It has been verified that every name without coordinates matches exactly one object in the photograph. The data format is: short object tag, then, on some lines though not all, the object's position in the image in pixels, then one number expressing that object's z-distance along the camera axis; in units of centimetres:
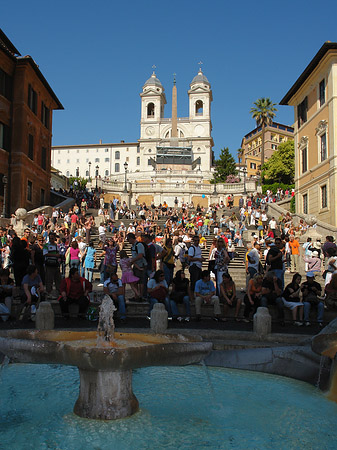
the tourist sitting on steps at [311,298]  1005
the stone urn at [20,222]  2115
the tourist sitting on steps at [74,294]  1030
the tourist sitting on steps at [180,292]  1060
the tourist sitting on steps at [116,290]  1030
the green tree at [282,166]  6162
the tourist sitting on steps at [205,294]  1045
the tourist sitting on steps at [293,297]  1007
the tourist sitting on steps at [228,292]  1066
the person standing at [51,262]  1228
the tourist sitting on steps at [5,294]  993
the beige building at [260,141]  9750
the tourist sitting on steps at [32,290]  1020
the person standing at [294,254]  1731
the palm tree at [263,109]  7538
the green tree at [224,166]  7206
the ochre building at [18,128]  2680
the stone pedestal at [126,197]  4738
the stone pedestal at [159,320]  880
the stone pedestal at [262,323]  845
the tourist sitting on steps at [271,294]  1028
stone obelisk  9425
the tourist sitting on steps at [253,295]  1038
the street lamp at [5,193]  2323
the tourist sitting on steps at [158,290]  1023
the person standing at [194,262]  1220
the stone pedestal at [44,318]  889
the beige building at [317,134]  2538
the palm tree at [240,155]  11036
